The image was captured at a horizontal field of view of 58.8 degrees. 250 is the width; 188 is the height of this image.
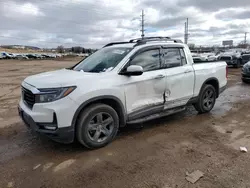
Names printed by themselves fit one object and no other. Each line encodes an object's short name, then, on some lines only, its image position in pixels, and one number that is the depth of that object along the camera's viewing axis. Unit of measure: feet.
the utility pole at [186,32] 183.06
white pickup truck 11.26
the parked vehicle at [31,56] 189.08
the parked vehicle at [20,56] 177.82
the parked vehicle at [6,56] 171.89
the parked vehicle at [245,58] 66.35
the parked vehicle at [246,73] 35.50
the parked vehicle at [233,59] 64.28
